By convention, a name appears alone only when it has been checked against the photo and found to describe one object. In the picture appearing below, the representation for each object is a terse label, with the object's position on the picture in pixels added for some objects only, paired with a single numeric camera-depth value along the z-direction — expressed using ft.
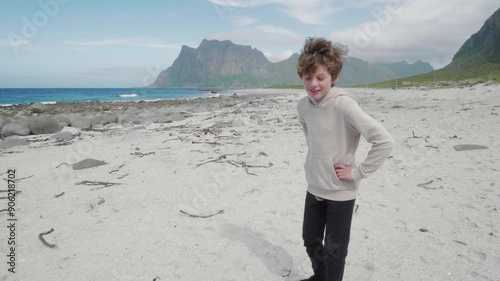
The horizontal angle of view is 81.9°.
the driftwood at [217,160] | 20.98
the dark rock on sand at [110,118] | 47.70
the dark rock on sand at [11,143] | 28.81
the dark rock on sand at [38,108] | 71.29
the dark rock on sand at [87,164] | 20.95
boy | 7.02
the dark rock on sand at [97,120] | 44.87
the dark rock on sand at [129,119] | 46.44
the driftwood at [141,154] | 23.71
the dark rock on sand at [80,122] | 42.79
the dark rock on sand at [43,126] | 37.45
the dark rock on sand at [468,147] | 21.79
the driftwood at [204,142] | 28.20
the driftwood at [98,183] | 17.31
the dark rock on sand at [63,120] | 43.16
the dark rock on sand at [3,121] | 41.06
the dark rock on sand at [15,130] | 36.65
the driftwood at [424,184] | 15.86
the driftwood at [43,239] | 11.12
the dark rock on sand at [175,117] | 48.04
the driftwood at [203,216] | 13.41
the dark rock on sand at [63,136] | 32.93
